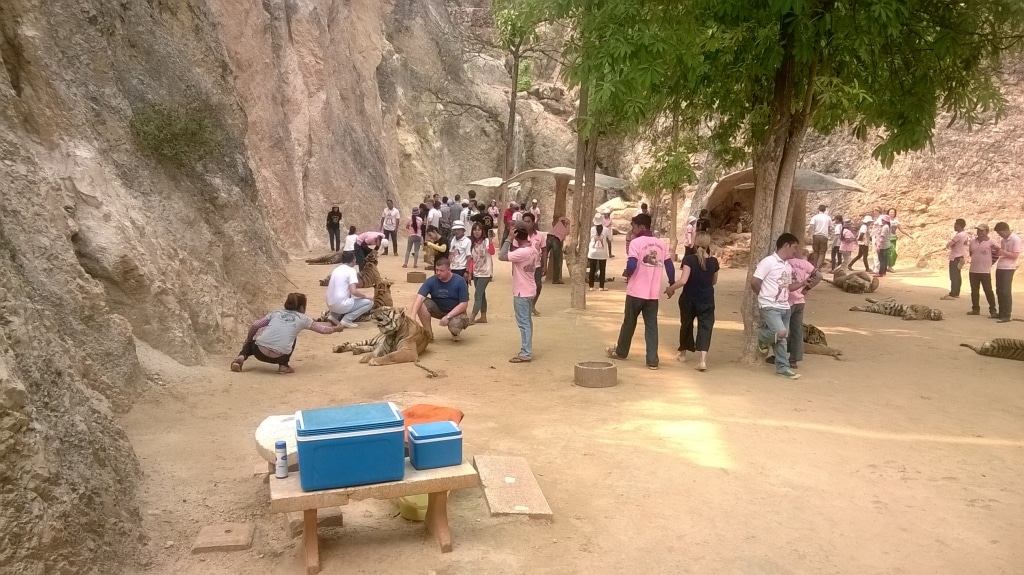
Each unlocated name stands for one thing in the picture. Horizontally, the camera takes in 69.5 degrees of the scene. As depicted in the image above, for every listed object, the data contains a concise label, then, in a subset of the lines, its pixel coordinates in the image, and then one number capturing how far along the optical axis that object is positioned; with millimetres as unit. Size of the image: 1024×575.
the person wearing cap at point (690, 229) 15750
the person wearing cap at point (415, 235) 18031
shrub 9344
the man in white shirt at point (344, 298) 10664
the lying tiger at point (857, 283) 16078
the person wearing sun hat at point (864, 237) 19200
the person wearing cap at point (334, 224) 19406
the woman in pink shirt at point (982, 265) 12555
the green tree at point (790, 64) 7672
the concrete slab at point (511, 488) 4617
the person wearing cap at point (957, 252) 14078
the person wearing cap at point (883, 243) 18562
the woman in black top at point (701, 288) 8562
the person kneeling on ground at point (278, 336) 8016
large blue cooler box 3773
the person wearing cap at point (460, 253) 11102
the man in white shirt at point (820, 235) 17020
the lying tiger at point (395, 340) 8734
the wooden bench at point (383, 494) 3750
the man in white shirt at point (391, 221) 20609
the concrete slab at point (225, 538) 4172
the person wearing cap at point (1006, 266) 12000
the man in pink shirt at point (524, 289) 8672
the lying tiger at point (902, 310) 12859
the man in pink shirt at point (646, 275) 8336
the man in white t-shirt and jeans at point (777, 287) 8109
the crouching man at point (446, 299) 9625
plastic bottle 3904
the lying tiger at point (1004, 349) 9820
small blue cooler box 4133
